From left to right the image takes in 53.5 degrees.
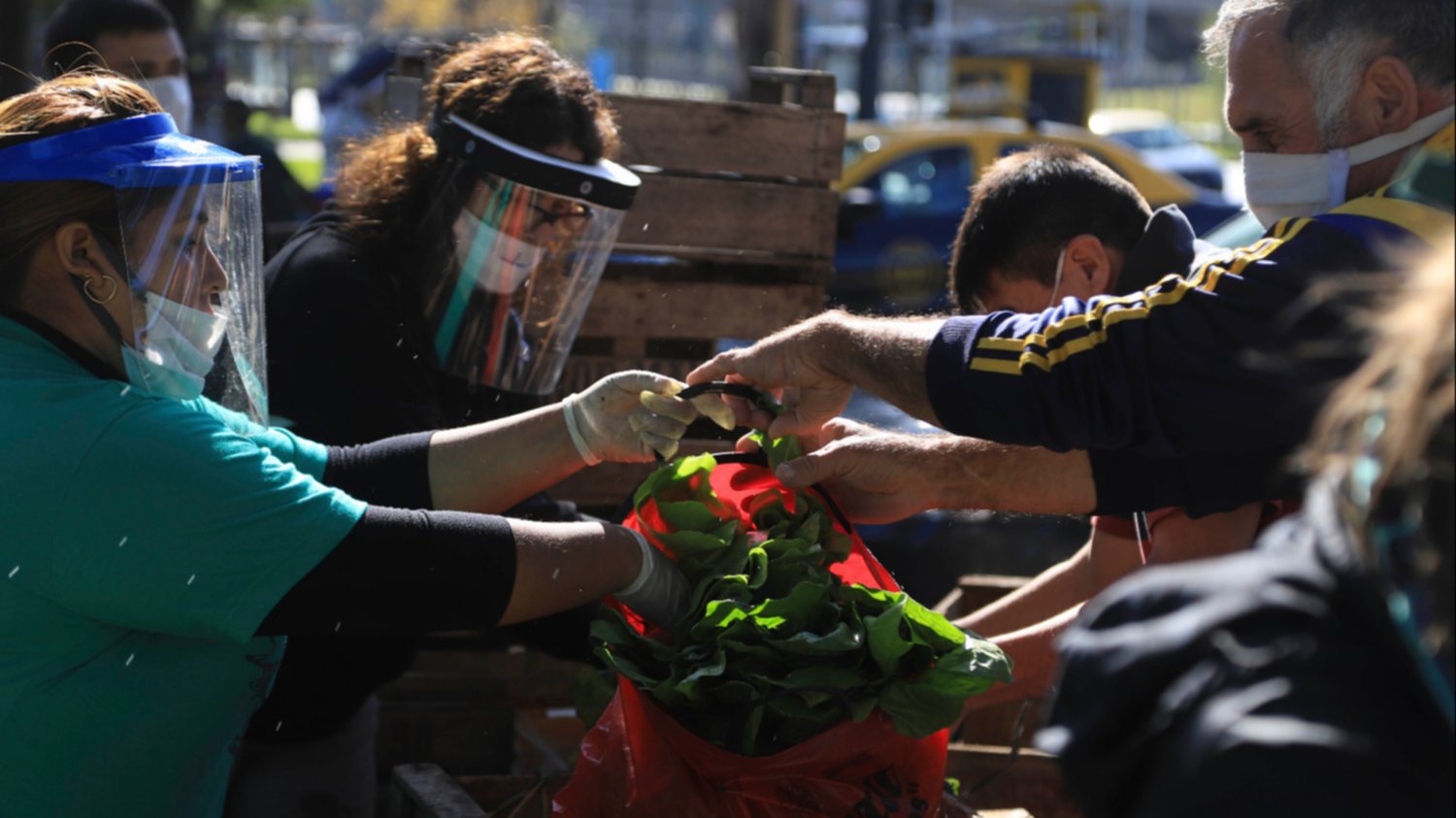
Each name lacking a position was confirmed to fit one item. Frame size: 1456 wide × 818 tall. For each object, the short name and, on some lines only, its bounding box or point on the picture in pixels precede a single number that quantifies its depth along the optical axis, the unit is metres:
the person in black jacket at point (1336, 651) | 1.12
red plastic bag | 2.14
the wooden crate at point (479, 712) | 3.27
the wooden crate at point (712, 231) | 3.79
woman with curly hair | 2.76
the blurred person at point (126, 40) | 4.69
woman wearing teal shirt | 1.92
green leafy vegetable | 2.18
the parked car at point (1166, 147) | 18.56
